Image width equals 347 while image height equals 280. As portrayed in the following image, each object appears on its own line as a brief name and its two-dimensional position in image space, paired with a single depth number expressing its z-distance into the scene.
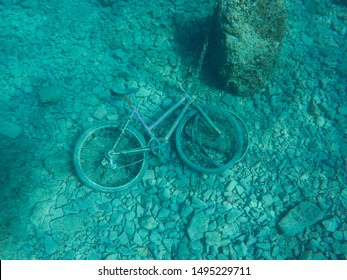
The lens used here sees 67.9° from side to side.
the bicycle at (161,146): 4.50
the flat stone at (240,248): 4.24
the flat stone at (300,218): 4.41
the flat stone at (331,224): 4.43
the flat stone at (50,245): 4.04
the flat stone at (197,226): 4.33
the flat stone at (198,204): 4.57
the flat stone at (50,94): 5.14
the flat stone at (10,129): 4.73
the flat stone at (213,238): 4.30
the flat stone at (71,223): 4.22
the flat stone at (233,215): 4.50
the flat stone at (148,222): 4.38
